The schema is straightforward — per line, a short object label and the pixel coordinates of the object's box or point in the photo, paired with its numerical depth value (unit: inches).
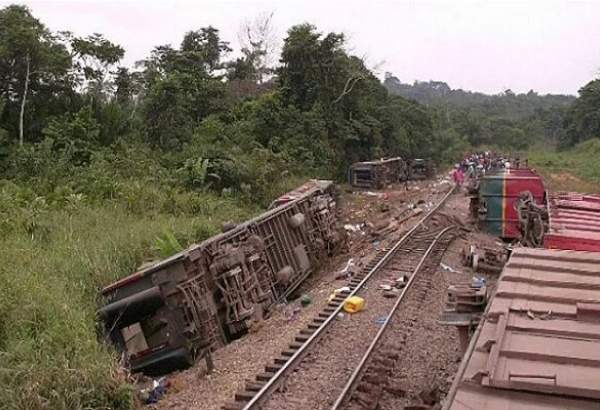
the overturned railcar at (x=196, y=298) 354.3
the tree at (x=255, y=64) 1583.4
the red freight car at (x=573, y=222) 354.0
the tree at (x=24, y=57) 733.3
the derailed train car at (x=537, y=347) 144.9
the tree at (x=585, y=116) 2165.0
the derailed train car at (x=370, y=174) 1222.3
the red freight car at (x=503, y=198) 658.2
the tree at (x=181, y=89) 965.2
